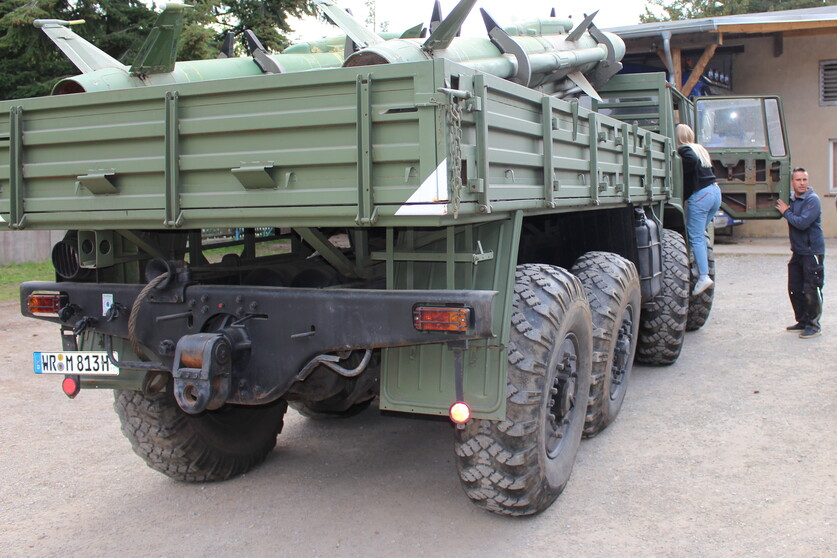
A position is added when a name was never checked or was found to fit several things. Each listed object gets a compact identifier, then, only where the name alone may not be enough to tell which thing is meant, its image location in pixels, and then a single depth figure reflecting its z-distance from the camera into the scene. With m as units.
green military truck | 2.91
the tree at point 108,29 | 13.33
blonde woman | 7.18
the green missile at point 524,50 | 3.94
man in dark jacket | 7.30
